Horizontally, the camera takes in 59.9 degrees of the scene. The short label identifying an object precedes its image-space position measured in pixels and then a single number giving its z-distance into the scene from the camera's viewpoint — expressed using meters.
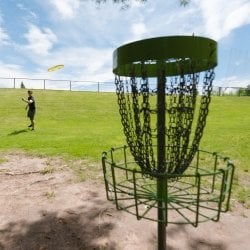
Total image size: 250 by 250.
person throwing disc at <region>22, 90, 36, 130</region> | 11.35
